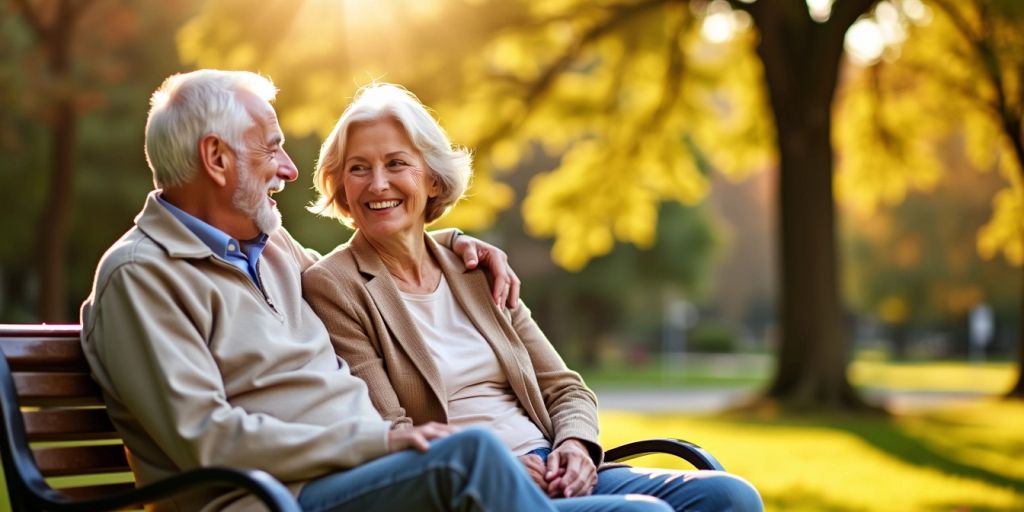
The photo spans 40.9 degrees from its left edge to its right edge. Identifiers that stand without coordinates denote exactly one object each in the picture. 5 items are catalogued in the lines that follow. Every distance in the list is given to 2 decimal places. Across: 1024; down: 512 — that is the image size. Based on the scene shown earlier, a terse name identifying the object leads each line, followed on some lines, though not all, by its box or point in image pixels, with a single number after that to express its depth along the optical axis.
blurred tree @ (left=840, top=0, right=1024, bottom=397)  17.81
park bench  3.03
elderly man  3.09
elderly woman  3.80
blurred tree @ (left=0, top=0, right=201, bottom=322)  16.73
